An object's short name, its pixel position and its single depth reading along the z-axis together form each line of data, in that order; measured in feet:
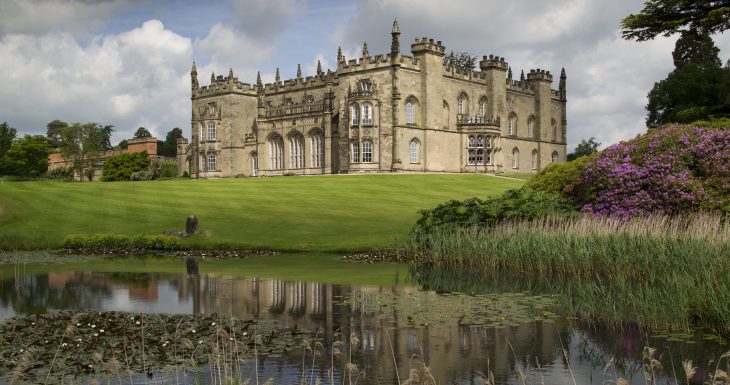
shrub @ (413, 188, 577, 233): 76.54
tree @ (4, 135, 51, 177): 298.56
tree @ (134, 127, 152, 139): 460.96
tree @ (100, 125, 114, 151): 444.14
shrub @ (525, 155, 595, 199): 81.15
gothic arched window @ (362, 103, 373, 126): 208.85
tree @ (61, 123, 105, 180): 277.64
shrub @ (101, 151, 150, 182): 263.08
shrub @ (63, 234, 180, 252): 91.35
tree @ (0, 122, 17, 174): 318.86
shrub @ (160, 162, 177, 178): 285.02
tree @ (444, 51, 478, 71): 310.33
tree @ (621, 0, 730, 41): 88.12
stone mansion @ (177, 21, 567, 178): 209.26
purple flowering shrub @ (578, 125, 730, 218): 69.31
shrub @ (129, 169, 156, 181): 255.70
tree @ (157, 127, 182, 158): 421.59
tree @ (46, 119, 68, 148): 413.82
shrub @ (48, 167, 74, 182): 300.32
